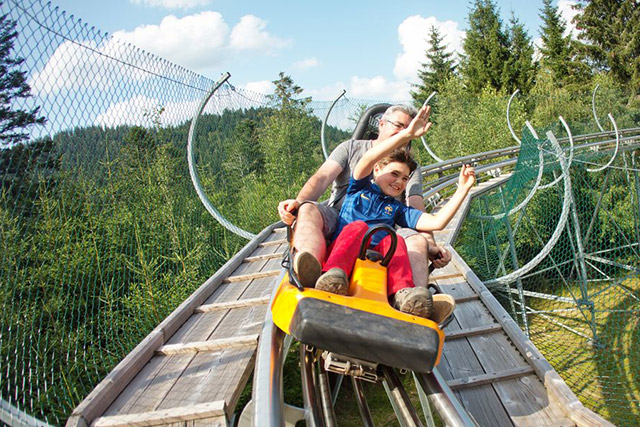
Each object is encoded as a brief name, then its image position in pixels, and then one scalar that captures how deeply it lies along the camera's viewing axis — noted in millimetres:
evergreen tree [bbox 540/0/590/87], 24594
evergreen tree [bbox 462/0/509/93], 27625
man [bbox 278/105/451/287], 1873
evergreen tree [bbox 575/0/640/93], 23375
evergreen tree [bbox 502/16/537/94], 26875
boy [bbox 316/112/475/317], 1648
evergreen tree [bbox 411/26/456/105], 31953
